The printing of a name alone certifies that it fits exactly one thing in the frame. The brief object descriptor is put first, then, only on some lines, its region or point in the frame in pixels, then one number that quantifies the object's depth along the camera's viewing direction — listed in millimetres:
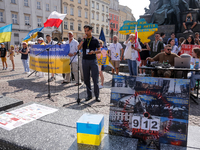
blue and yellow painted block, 1949
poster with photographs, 1910
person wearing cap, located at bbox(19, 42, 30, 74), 9438
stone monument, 12416
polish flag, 6352
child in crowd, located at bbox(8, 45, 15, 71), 11277
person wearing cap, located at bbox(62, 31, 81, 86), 6628
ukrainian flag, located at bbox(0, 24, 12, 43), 4544
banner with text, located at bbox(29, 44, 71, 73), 6586
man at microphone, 4604
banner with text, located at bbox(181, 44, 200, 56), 7711
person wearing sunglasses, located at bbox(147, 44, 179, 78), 5223
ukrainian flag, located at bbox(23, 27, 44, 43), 8316
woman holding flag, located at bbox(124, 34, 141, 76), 6293
